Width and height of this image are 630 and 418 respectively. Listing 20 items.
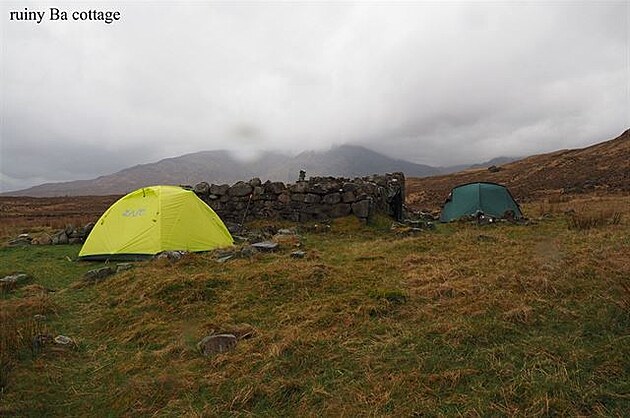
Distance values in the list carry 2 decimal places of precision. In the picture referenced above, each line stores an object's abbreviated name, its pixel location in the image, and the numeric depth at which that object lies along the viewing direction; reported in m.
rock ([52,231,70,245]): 13.10
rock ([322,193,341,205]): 15.02
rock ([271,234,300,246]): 10.85
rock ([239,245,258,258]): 9.28
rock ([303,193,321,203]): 15.13
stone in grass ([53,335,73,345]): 5.03
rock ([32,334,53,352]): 4.79
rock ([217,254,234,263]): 8.83
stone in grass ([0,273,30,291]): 7.46
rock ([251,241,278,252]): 9.95
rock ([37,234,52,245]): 13.10
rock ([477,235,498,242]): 10.61
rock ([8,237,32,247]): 12.96
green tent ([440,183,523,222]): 16.73
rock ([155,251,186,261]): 8.91
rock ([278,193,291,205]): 15.56
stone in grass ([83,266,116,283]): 8.00
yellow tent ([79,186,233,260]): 10.28
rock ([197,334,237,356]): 4.75
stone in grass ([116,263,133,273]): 8.55
